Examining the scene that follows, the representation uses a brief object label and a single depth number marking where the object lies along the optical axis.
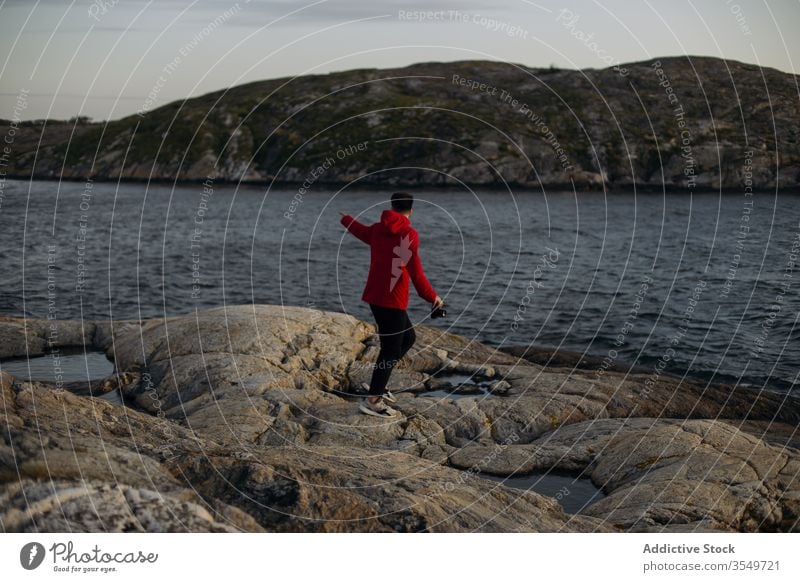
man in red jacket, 15.27
